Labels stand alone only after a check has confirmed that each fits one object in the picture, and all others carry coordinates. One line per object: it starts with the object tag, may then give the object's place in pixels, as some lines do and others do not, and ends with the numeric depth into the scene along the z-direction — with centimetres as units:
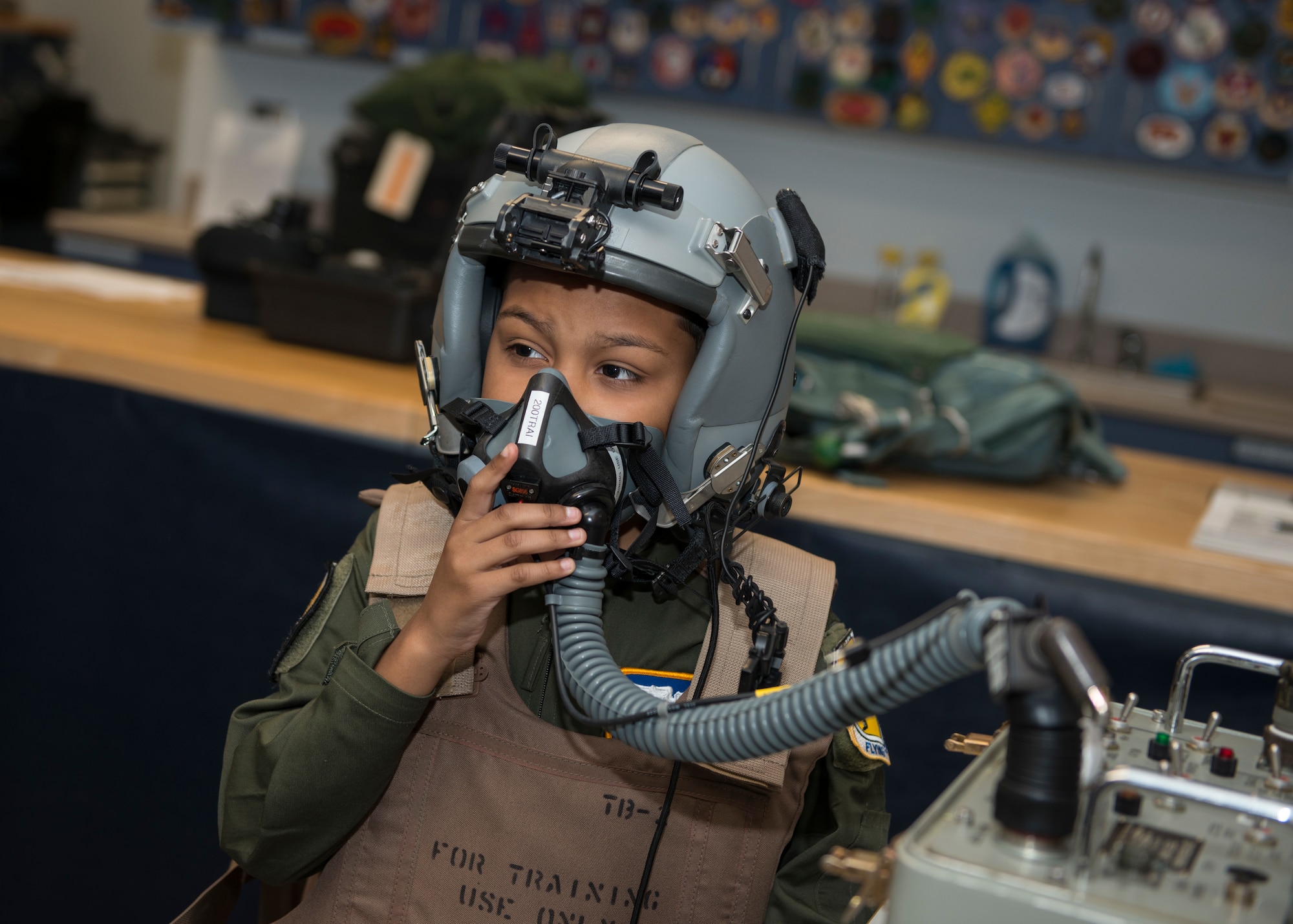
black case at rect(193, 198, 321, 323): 229
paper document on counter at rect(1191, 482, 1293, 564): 174
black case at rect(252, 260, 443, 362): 217
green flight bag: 189
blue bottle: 390
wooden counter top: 170
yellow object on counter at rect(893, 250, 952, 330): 391
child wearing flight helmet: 104
